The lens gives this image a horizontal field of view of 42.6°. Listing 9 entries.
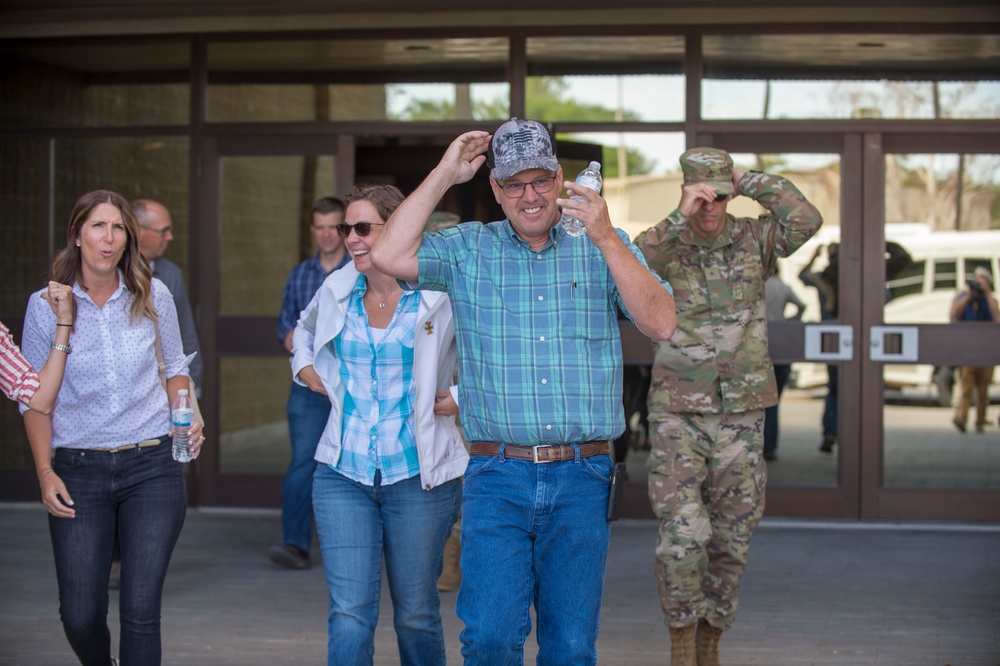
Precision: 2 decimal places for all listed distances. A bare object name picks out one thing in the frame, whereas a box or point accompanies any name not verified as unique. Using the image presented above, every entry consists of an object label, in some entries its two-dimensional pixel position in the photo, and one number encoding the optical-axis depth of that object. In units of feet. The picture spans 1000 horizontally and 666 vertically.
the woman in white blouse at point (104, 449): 14.15
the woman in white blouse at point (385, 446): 13.99
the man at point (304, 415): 23.57
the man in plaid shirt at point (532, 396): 12.46
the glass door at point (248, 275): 28.66
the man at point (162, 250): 22.27
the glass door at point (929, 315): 26.94
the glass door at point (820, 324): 27.25
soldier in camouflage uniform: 16.52
